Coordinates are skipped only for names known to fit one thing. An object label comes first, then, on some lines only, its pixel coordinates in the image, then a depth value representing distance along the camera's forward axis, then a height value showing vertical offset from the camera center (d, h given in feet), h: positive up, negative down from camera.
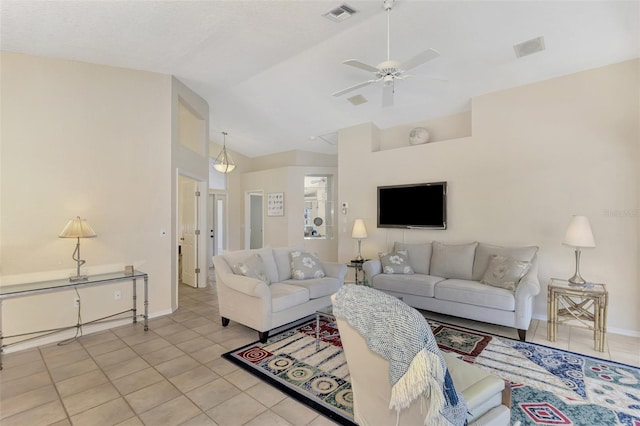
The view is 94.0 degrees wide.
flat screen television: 15.46 +0.37
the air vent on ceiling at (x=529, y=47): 10.62 +6.09
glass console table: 9.15 -2.43
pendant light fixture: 22.29 +4.07
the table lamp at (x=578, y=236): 10.46 -0.87
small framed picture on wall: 25.26 +0.77
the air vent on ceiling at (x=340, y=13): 9.76 +6.69
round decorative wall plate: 16.47 +4.27
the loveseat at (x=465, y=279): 10.84 -2.89
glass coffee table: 9.54 -3.26
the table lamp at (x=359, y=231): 17.43 -1.08
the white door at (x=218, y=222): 25.76 -0.86
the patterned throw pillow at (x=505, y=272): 11.43 -2.35
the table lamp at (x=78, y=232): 10.29 -0.65
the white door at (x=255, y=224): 29.12 -1.10
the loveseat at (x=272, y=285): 10.53 -2.95
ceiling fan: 8.59 +4.46
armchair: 4.68 -3.03
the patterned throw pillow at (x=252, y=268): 11.49 -2.18
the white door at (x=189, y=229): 18.15 -1.04
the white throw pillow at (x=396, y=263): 14.43 -2.47
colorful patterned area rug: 6.81 -4.55
